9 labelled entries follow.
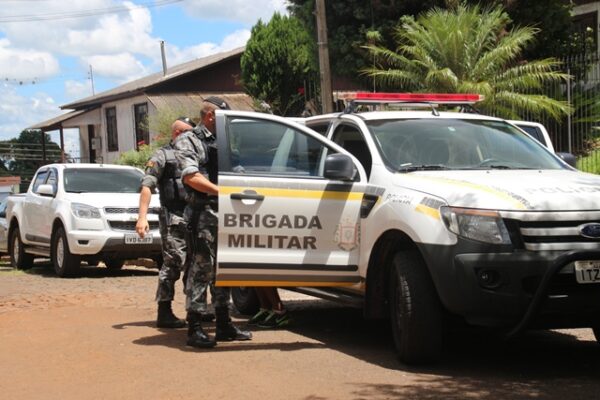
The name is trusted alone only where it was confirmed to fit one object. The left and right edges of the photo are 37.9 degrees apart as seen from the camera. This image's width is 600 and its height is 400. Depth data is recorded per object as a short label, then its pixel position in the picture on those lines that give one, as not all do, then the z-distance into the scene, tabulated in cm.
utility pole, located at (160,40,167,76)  3956
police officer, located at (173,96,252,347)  666
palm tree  1630
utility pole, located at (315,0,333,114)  1700
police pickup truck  542
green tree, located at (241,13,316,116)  2648
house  3369
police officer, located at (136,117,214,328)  748
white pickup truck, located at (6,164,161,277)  1223
